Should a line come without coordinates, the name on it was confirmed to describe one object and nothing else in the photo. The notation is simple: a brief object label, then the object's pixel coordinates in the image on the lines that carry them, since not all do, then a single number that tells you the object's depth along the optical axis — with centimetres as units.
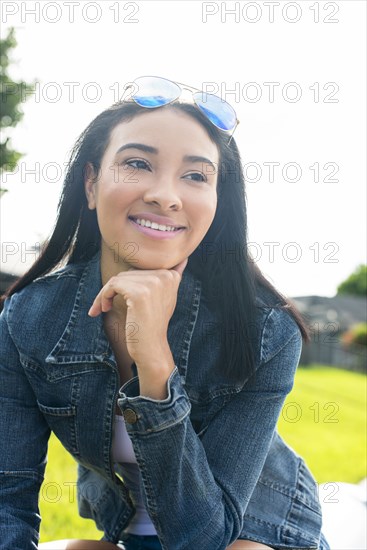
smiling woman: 151
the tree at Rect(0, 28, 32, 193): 1093
